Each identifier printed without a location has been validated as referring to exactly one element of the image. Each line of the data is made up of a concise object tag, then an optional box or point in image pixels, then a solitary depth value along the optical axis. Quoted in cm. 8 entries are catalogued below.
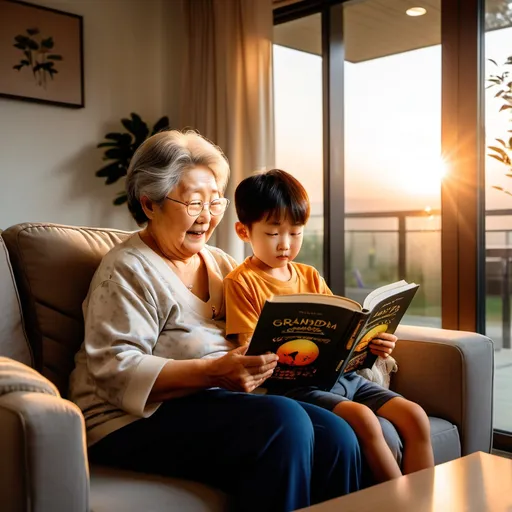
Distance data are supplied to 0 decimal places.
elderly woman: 133
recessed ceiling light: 349
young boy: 161
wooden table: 106
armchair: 100
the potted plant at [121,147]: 370
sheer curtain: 350
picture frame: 338
